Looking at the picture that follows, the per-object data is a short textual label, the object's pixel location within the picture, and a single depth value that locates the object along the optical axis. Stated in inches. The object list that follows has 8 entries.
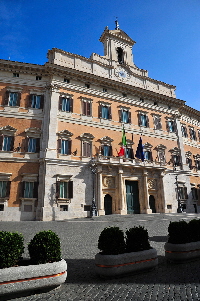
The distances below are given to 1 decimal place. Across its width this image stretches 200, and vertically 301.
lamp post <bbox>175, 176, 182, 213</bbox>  856.4
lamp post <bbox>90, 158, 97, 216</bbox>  690.9
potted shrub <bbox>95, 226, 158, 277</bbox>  173.8
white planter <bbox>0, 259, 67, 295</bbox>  140.5
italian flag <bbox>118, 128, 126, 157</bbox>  797.9
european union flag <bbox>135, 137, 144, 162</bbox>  817.3
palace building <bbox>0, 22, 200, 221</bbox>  708.0
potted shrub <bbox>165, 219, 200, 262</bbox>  215.2
